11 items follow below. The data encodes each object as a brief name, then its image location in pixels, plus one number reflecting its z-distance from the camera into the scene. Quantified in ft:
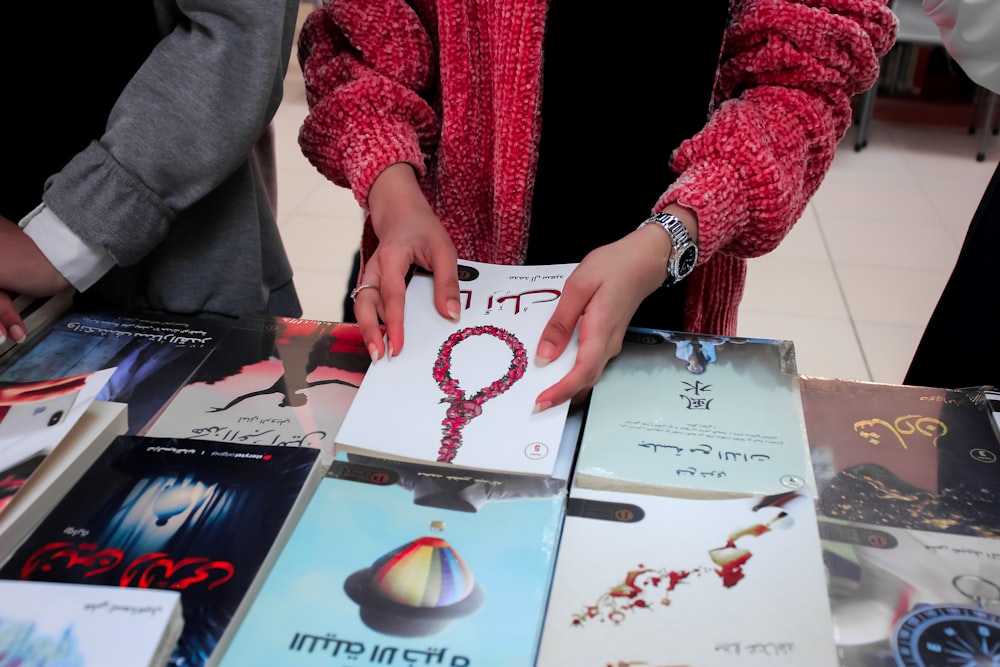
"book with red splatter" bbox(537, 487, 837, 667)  1.77
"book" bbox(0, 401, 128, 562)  2.00
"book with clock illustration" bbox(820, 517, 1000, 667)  1.76
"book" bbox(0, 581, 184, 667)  1.68
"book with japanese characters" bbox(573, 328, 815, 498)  2.22
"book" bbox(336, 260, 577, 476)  2.31
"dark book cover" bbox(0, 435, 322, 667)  1.85
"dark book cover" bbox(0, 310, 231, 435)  2.58
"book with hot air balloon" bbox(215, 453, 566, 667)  1.77
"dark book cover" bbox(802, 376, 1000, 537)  2.14
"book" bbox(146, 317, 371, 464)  2.43
